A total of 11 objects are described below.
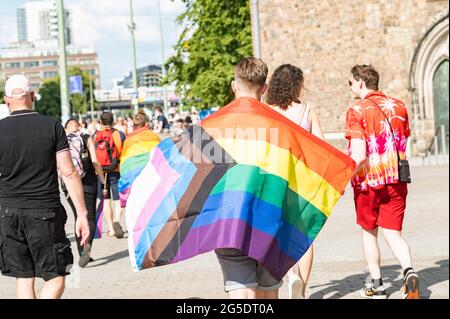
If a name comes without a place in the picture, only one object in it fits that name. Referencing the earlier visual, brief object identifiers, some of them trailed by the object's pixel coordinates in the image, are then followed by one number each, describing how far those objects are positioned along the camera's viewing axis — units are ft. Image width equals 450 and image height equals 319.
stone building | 91.91
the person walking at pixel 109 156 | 43.24
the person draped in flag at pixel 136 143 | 29.04
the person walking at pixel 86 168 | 34.37
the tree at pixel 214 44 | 109.70
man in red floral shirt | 25.22
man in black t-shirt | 20.26
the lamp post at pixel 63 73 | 66.08
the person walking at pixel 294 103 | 25.11
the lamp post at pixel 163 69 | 122.01
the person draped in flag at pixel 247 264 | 18.10
